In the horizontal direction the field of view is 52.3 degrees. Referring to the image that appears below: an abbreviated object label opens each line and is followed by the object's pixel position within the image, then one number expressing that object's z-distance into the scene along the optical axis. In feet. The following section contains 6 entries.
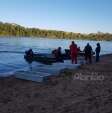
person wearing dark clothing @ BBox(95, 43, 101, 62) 34.68
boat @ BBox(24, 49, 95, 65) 35.07
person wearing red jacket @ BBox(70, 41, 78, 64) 29.37
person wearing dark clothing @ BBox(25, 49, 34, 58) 33.50
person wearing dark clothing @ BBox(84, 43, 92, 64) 33.84
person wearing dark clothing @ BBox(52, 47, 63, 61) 35.31
